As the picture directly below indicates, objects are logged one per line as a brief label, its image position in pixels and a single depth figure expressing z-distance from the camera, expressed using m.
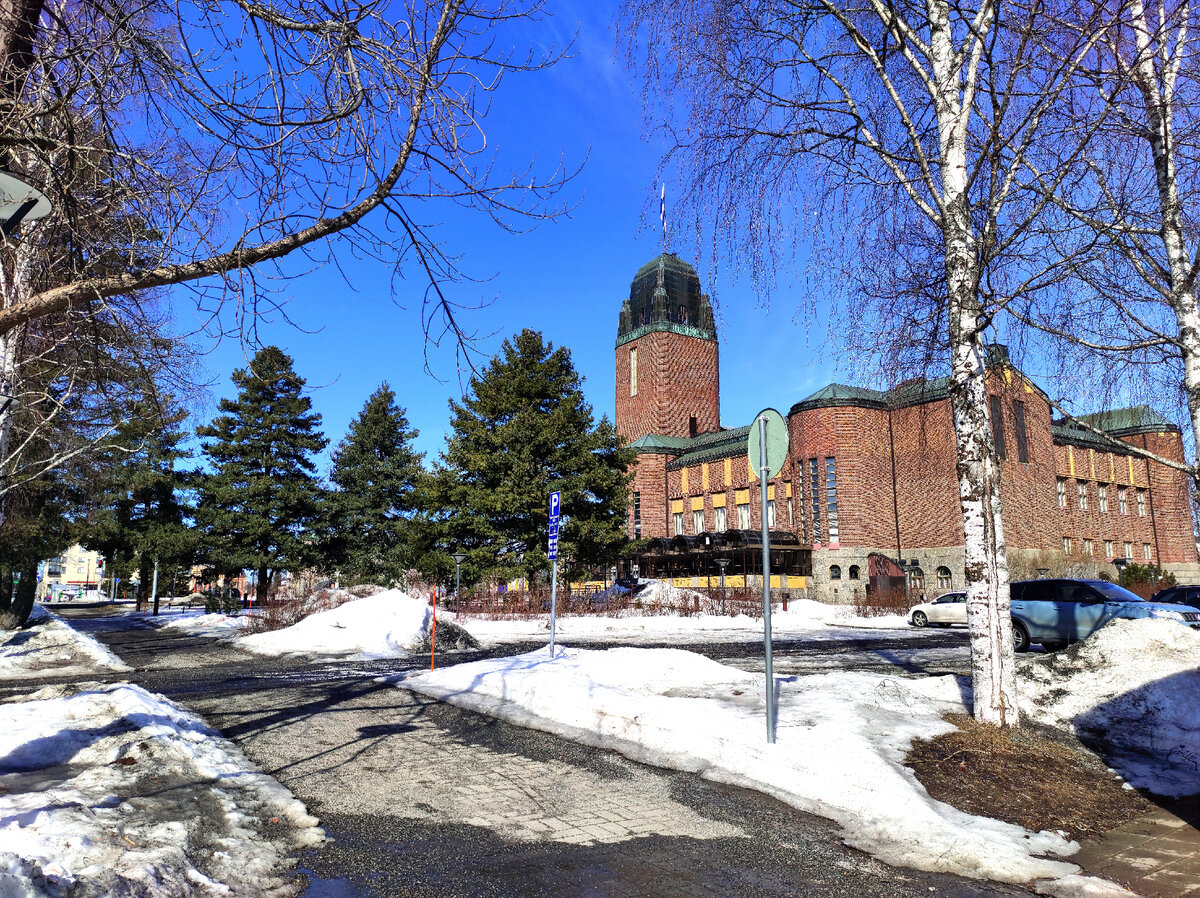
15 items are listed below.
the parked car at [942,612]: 28.19
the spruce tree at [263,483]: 42.41
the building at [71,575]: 101.34
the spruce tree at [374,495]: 45.94
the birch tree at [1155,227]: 7.64
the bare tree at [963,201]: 7.14
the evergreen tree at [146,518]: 43.38
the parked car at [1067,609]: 15.80
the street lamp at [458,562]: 29.75
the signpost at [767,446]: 6.82
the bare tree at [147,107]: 4.03
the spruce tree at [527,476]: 31.80
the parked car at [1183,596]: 19.94
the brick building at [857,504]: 50.84
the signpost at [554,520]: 14.02
